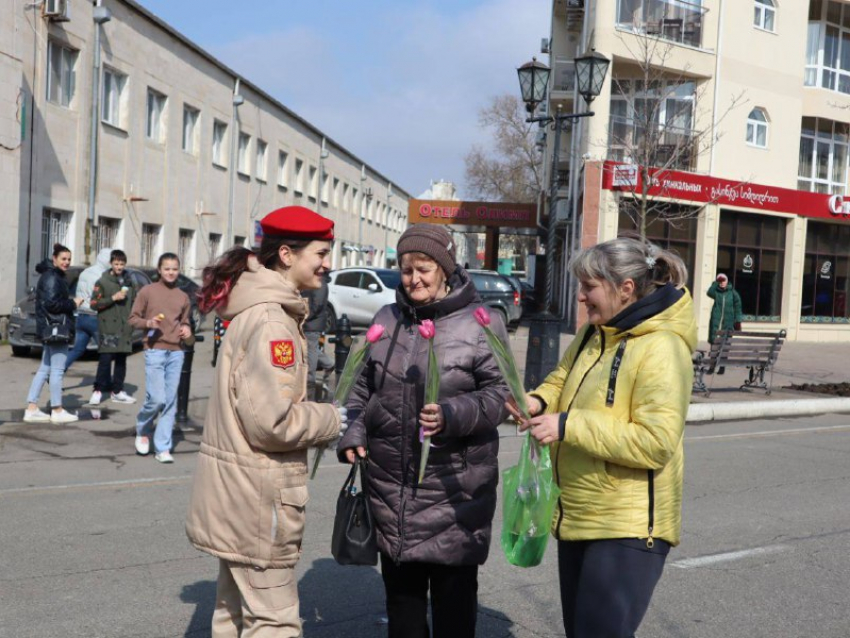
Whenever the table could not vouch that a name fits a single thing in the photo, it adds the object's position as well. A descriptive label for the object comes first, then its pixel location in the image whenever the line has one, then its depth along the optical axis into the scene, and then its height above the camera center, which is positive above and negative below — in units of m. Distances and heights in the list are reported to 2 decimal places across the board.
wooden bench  14.48 -0.64
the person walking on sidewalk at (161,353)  8.67 -0.67
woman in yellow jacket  3.05 -0.42
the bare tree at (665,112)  24.10 +5.46
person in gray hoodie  12.63 -0.29
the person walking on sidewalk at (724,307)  17.64 +0.08
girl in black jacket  10.27 -0.57
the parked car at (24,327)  15.79 -0.89
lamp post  13.12 +2.99
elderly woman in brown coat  3.41 -0.58
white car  23.64 +0.00
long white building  19.48 +3.64
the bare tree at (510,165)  56.88 +8.68
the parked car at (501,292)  24.94 +0.20
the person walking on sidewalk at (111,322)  11.88 -0.54
